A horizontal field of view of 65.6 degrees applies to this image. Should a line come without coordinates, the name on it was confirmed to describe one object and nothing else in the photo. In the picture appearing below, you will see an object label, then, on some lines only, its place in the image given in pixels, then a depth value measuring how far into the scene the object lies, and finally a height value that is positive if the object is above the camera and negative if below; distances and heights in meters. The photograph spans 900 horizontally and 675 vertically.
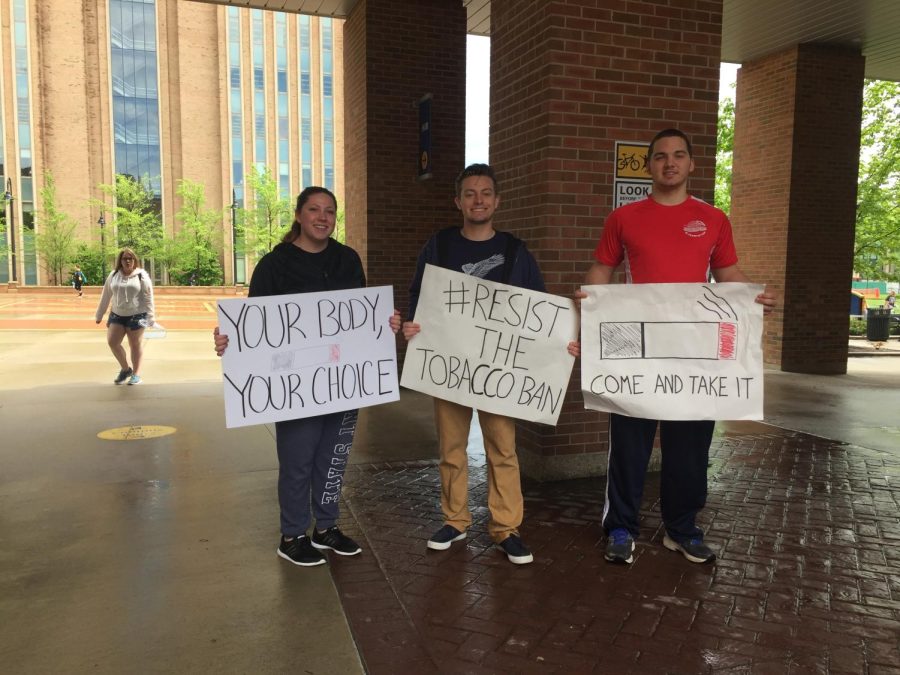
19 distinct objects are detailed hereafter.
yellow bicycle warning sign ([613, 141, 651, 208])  5.07 +0.65
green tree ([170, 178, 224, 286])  52.16 +1.45
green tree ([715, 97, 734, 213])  20.88 +3.44
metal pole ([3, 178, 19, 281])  46.52 +2.25
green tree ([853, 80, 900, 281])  18.14 +2.34
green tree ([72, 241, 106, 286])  49.09 -0.21
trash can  16.14 -1.42
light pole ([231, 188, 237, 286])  53.95 +1.76
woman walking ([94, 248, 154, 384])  8.80 -0.61
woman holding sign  3.48 -0.88
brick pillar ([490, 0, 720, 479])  4.89 +1.10
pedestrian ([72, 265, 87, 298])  34.54 -1.09
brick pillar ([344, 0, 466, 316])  8.72 +1.74
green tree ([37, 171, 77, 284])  48.22 +1.42
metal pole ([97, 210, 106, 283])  49.34 +1.66
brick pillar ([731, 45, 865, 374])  11.00 +1.16
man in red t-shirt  3.41 -0.05
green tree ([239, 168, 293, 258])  51.69 +3.41
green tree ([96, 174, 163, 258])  49.59 +2.80
